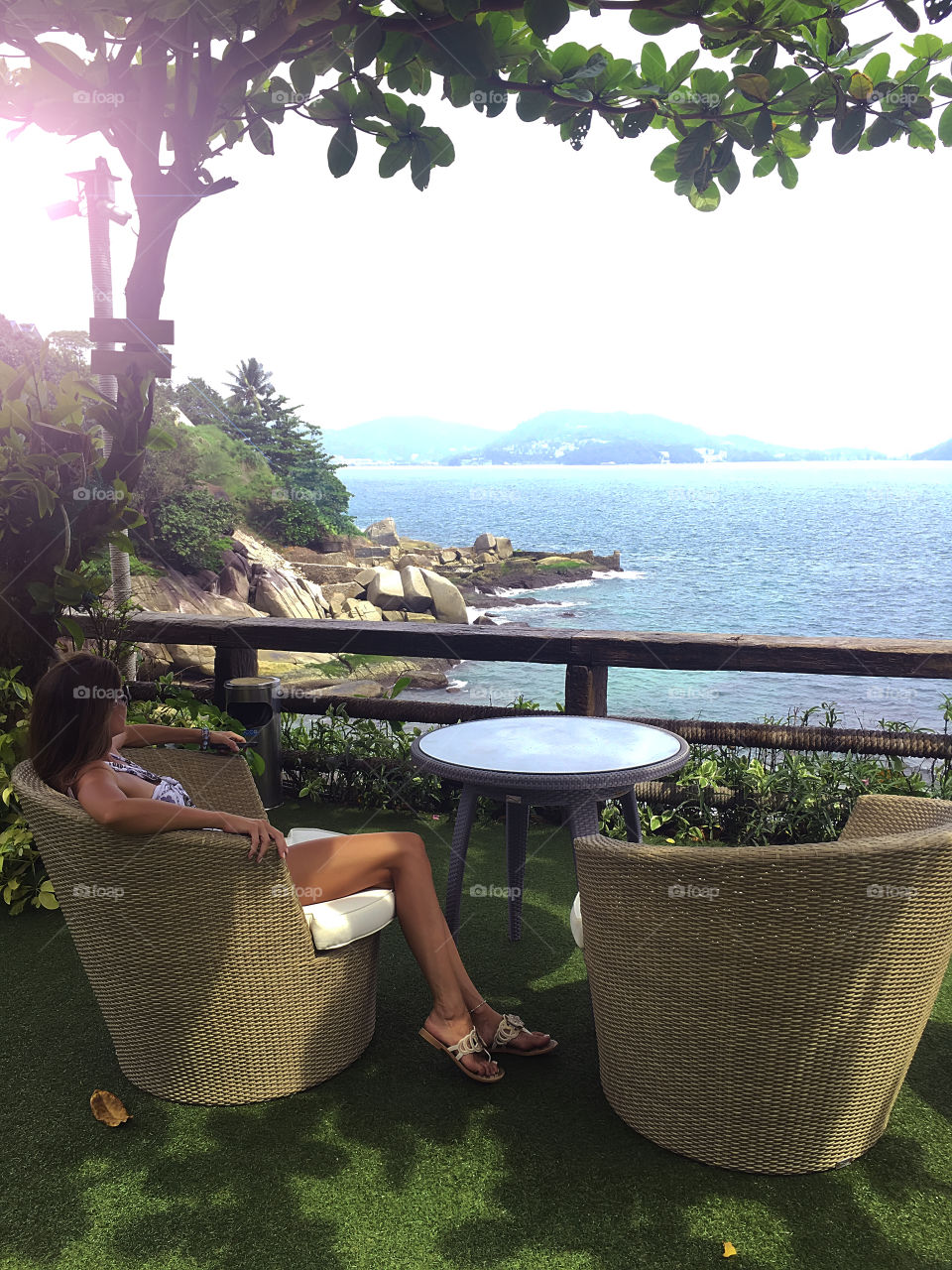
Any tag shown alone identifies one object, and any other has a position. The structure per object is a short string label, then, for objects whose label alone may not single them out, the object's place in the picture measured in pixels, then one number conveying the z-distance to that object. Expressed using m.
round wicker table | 2.46
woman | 1.93
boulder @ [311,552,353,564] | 31.21
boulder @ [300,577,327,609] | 23.25
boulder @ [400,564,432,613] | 25.25
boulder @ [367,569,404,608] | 25.11
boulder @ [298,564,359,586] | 27.89
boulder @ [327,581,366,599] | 25.50
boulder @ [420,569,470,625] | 25.17
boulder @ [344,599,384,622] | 24.35
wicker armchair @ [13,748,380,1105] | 1.91
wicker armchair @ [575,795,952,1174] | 1.64
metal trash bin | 4.41
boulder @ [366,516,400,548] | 40.28
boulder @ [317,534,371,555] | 33.03
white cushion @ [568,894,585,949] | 2.18
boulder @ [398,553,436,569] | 33.46
